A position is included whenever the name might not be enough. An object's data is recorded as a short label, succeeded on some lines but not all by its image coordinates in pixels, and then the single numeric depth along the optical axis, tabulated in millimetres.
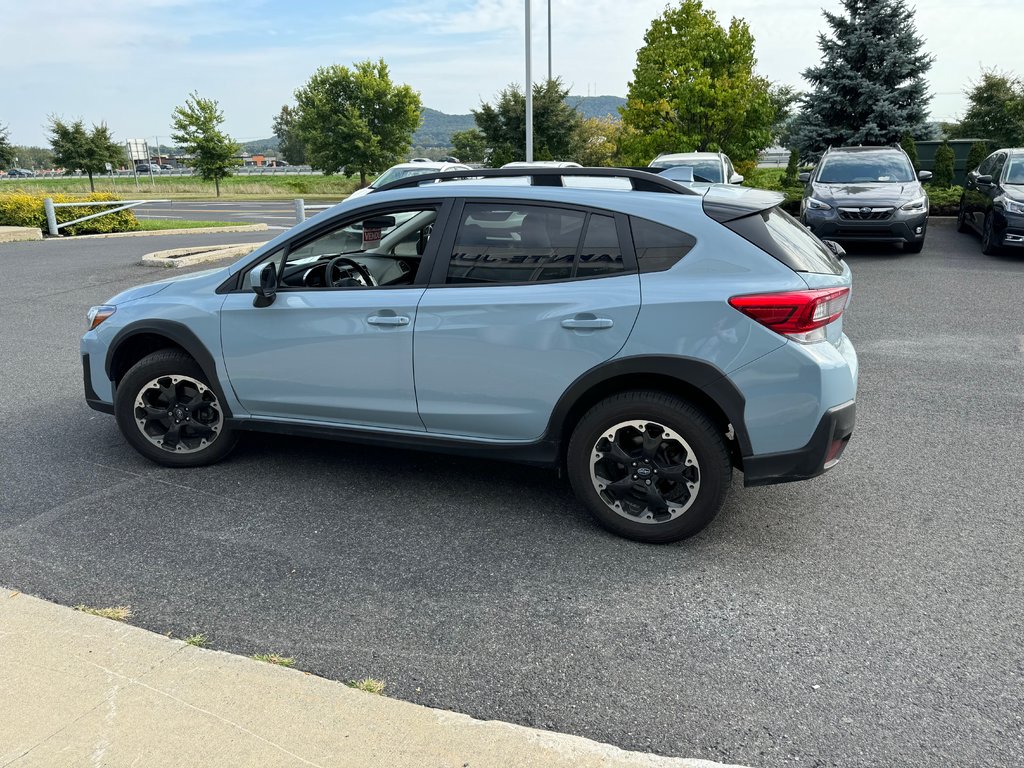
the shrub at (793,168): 27172
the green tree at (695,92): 27078
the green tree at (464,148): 62656
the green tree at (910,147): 23328
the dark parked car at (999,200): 12375
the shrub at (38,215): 19688
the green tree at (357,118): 42281
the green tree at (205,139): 45500
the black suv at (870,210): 12922
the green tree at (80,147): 48812
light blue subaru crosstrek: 3654
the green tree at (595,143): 43000
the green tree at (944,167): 21812
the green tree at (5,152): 39344
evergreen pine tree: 24203
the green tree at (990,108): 32188
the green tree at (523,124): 36312
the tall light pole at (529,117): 20953
